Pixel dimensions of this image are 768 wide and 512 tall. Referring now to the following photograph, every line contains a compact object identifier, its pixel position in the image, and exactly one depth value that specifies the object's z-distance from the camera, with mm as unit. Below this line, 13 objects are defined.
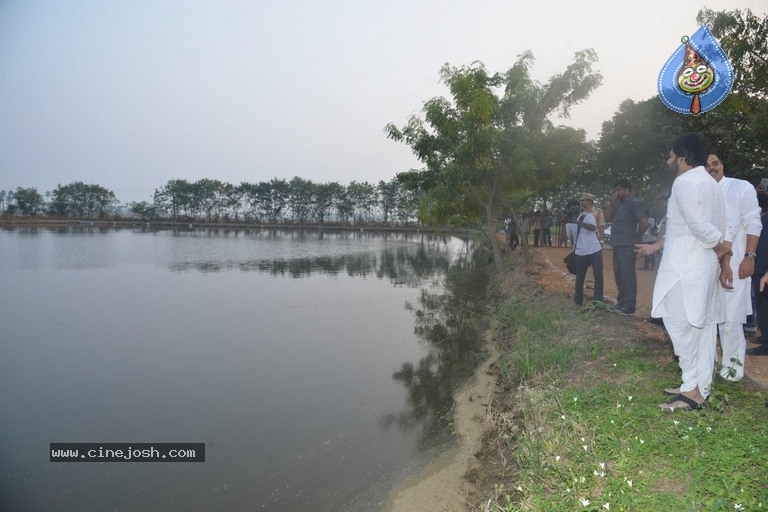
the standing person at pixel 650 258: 11594
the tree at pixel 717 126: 7012
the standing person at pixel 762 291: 4160
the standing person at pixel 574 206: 7426
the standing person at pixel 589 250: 6129
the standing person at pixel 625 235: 5664
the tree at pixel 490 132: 10461
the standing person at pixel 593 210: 6086
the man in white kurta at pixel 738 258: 3424
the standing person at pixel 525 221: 21728
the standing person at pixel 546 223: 19686
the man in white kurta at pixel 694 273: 2916
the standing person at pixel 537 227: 19125
